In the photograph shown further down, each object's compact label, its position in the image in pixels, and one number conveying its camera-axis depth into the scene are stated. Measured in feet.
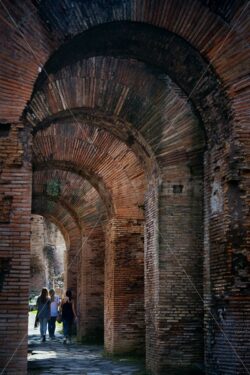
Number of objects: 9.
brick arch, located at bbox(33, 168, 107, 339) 59.41
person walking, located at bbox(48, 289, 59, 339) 66.13
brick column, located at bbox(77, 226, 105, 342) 60.34
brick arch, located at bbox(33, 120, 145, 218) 45.85
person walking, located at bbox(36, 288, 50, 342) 56.03
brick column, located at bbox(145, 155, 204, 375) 33.96
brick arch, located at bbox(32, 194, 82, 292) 67.05
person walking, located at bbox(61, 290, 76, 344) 58.90
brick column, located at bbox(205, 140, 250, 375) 28.14
